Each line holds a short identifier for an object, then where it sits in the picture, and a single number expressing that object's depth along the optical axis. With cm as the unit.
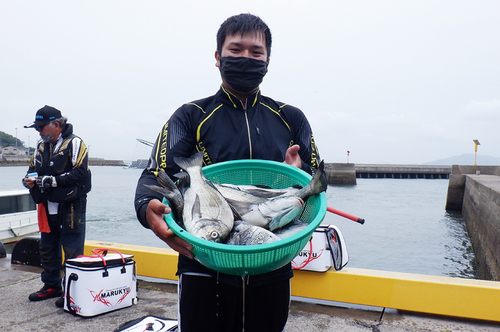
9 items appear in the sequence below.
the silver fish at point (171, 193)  145
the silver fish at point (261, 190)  167
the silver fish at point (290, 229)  153
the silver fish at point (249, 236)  135
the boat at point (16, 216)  1071
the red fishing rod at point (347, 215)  353
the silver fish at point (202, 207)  141
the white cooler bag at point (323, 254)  373
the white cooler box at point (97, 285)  351
